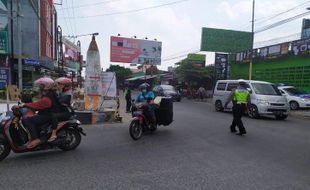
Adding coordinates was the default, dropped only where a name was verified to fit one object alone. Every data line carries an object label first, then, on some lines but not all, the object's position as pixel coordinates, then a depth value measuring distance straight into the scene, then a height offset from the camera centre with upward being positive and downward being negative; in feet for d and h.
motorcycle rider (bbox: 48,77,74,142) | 24.41 -2.04
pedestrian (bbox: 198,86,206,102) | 113.27 -3.94
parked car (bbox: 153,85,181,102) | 102.69 -3.35
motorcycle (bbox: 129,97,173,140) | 32.15 -3.77
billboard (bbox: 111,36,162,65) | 146.92 +12.60
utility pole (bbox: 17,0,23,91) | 62.34 +1.45
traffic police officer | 35.53 -2.31
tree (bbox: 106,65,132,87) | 288.39 +6.35
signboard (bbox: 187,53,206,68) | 138.62 +9.28
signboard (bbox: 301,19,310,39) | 110.75 +18.02
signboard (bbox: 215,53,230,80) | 126.72 +5.27
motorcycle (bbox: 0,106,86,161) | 22.57 -3.84
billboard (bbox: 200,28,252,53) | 110.97 +13.41
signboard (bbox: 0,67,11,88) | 91.91 +0.17
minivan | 52.29 -2.81
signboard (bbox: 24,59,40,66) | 96.31 +4.29
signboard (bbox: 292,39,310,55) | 84.74 +9.09
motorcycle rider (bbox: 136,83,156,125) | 33.99 -1.94
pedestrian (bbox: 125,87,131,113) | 63.87 -3.50
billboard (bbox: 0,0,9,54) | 91.86 +13.30
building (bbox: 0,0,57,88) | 92.53 +10.25
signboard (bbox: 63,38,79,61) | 180.28 +15.84
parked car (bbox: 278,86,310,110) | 72.38 -2.99
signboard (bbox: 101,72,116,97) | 52.95 -0.77
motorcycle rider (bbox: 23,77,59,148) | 23.32 -2.11
